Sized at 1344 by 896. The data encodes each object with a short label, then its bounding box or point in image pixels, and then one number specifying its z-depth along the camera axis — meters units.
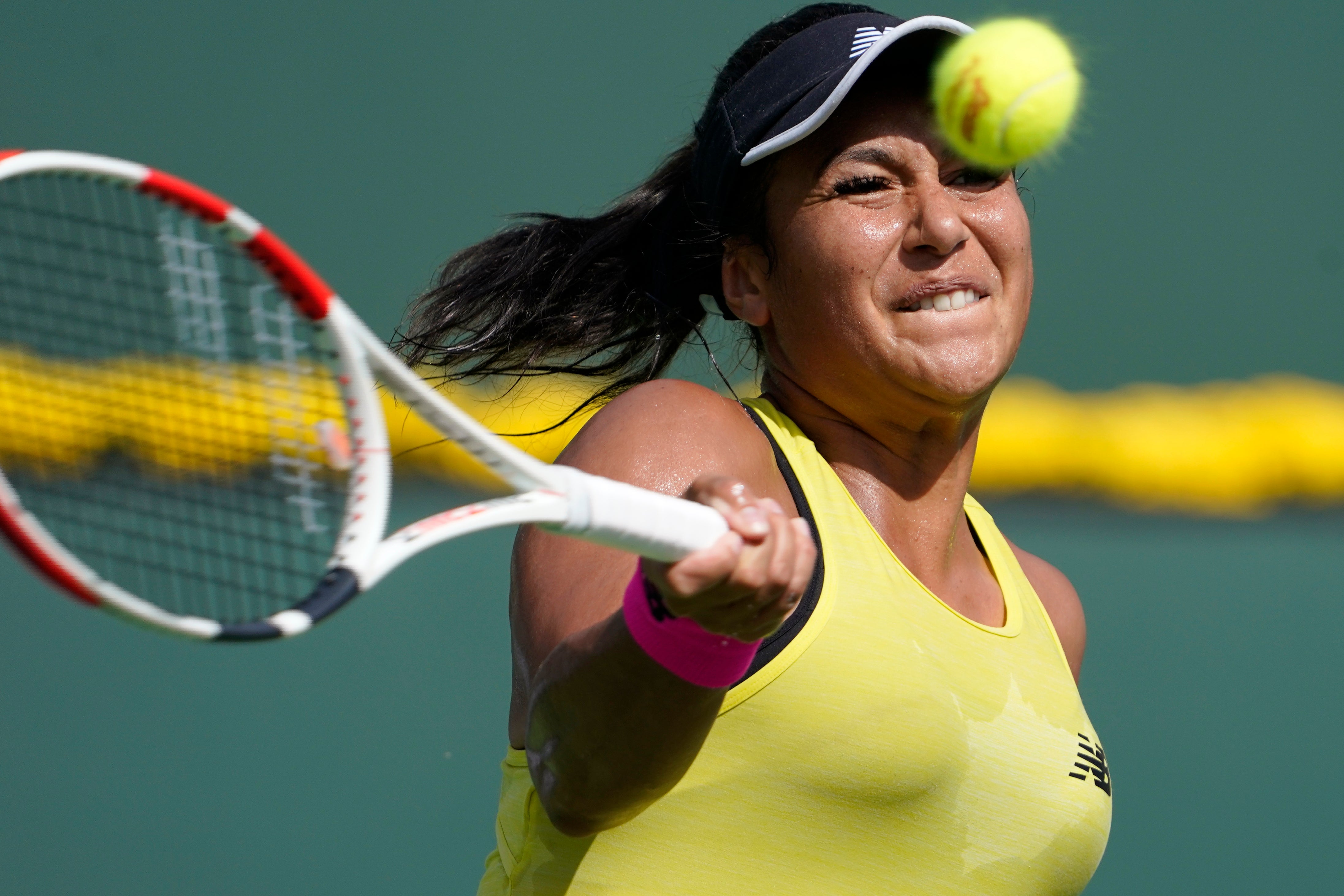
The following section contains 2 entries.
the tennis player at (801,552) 8.64
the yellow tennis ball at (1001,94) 8.83
